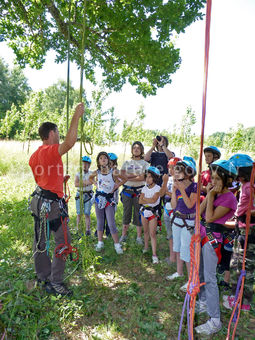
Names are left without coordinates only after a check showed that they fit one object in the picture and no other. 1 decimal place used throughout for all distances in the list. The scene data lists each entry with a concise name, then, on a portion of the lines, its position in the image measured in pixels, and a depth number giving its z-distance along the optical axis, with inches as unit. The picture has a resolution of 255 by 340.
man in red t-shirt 122.0
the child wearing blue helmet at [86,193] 213.8
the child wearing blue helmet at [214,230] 108.4
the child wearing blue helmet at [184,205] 131.6
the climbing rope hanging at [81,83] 115.7
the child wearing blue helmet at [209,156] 170.3
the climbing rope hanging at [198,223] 59.1
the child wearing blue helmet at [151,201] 176.8
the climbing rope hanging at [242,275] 95.0
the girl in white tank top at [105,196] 184.2
